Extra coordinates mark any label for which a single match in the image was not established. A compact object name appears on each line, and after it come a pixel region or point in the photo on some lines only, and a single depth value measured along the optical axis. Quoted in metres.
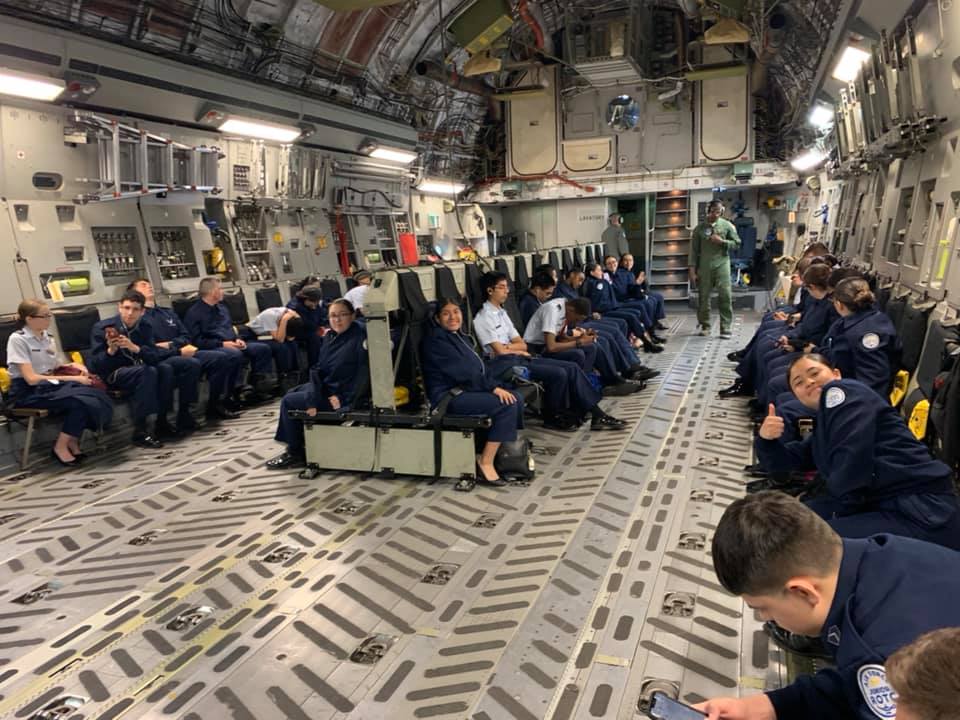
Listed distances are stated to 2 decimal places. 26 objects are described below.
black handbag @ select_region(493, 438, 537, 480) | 5.08
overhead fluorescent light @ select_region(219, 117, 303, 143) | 8.45
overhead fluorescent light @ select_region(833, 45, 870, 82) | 7.03
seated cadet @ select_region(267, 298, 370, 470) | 5.34
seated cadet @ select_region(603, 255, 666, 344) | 10.36
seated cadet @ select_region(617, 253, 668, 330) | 10.99
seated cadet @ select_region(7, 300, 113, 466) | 5.68
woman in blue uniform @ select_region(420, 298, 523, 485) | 5.04
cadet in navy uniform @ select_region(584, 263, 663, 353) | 9.66
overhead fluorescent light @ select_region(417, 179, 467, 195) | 13.55
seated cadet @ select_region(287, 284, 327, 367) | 8.12
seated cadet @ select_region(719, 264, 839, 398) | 6.03
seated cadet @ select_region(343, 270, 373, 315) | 7.97
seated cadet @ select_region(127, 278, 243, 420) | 6.86
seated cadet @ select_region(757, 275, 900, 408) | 4.48
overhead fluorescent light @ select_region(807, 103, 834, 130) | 10.49
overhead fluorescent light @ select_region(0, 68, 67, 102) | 5.87
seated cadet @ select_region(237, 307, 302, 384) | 8.07
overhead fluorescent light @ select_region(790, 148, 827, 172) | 11.87
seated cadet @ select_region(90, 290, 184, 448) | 6.31
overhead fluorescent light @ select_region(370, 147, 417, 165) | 11.48
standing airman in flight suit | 10.66
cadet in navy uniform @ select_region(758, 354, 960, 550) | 2.62
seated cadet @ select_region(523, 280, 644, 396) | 6.86
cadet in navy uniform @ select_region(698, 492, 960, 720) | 1.44
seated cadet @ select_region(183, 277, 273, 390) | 7.47
